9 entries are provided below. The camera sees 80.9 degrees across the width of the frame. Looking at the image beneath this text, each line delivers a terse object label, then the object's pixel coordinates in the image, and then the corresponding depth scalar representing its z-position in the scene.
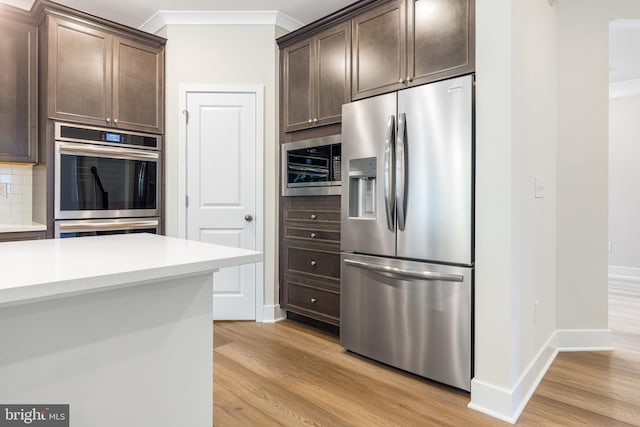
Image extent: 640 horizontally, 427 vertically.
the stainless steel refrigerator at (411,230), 2.07
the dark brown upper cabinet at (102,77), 2.91
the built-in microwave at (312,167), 2.99
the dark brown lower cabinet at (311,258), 3.00
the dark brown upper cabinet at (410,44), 2.15
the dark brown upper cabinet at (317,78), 2.92
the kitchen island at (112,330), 0.96
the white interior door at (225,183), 3.40
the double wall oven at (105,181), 2.92
